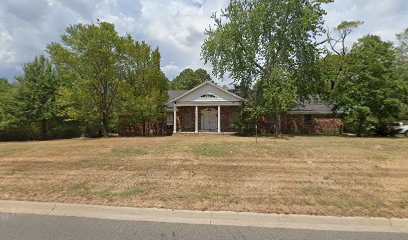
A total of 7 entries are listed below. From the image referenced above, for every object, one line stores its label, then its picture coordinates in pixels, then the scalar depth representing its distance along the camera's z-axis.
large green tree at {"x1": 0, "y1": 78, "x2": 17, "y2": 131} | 24.19
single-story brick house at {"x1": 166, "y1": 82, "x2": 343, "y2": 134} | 25.41
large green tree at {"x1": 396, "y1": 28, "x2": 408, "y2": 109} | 23.48
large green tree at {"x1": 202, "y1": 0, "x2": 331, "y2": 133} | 20.27
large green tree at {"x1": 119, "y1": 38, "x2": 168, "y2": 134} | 22.81
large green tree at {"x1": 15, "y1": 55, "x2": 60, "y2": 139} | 24.83
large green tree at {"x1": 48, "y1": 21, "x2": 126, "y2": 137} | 21.28
